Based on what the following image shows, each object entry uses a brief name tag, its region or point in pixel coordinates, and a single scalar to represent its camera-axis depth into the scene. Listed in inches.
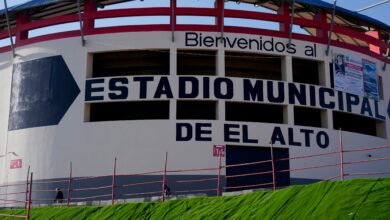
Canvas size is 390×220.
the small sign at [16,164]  1092.5
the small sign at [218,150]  1031.0
